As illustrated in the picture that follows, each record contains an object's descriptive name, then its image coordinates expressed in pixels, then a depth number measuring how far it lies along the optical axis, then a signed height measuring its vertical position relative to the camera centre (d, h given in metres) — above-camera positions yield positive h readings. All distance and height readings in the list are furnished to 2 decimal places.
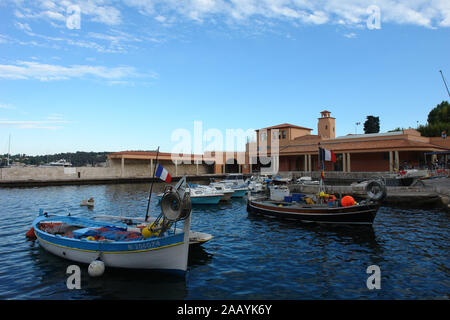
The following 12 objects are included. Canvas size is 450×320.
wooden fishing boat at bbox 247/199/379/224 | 17.31 -2.71
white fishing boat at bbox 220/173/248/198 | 35.06 -1.77
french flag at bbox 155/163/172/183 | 10.56 -0.12
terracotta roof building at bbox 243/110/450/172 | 47.56 +3.98
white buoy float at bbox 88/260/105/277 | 10.12 -3.41
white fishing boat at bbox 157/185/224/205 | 28.42 -2.59
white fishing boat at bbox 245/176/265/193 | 37.00 -1.93
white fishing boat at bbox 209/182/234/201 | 30.26 -2.37
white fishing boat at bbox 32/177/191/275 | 10.09 -2.71
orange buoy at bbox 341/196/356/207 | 18.00 -1.99
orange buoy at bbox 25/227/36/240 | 15.60 -3.38
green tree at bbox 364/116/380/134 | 89.62 +14.08
